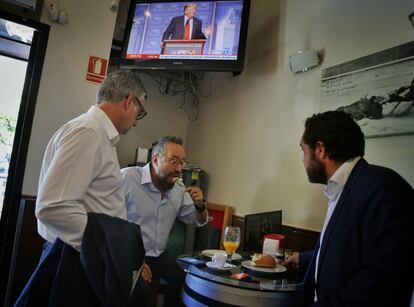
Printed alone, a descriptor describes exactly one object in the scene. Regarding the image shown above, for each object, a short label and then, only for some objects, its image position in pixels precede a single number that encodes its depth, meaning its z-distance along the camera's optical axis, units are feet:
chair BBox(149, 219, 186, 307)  6.92
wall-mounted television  7.96
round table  4.06
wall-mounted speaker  6.79
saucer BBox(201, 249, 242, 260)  5.60
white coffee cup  4.82
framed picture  5.16
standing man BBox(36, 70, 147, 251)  3.36
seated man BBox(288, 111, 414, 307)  3.11
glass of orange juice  5.38
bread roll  4.97
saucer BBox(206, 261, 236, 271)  4.70
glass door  6.82
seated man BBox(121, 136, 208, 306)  6.68
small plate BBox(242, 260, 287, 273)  4.78
